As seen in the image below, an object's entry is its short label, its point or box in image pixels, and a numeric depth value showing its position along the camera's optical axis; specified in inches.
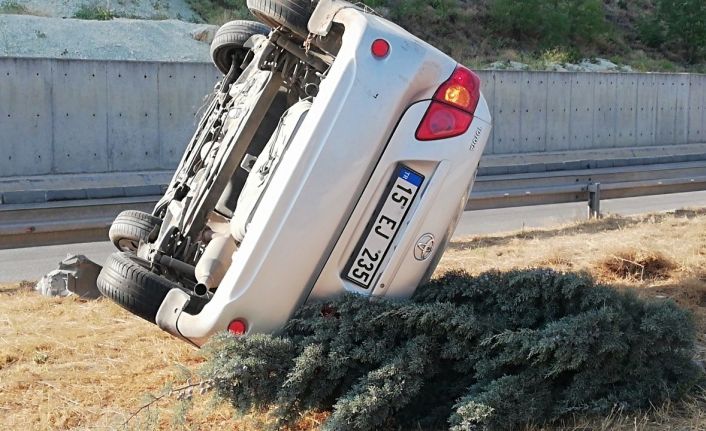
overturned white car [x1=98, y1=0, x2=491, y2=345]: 179.5
